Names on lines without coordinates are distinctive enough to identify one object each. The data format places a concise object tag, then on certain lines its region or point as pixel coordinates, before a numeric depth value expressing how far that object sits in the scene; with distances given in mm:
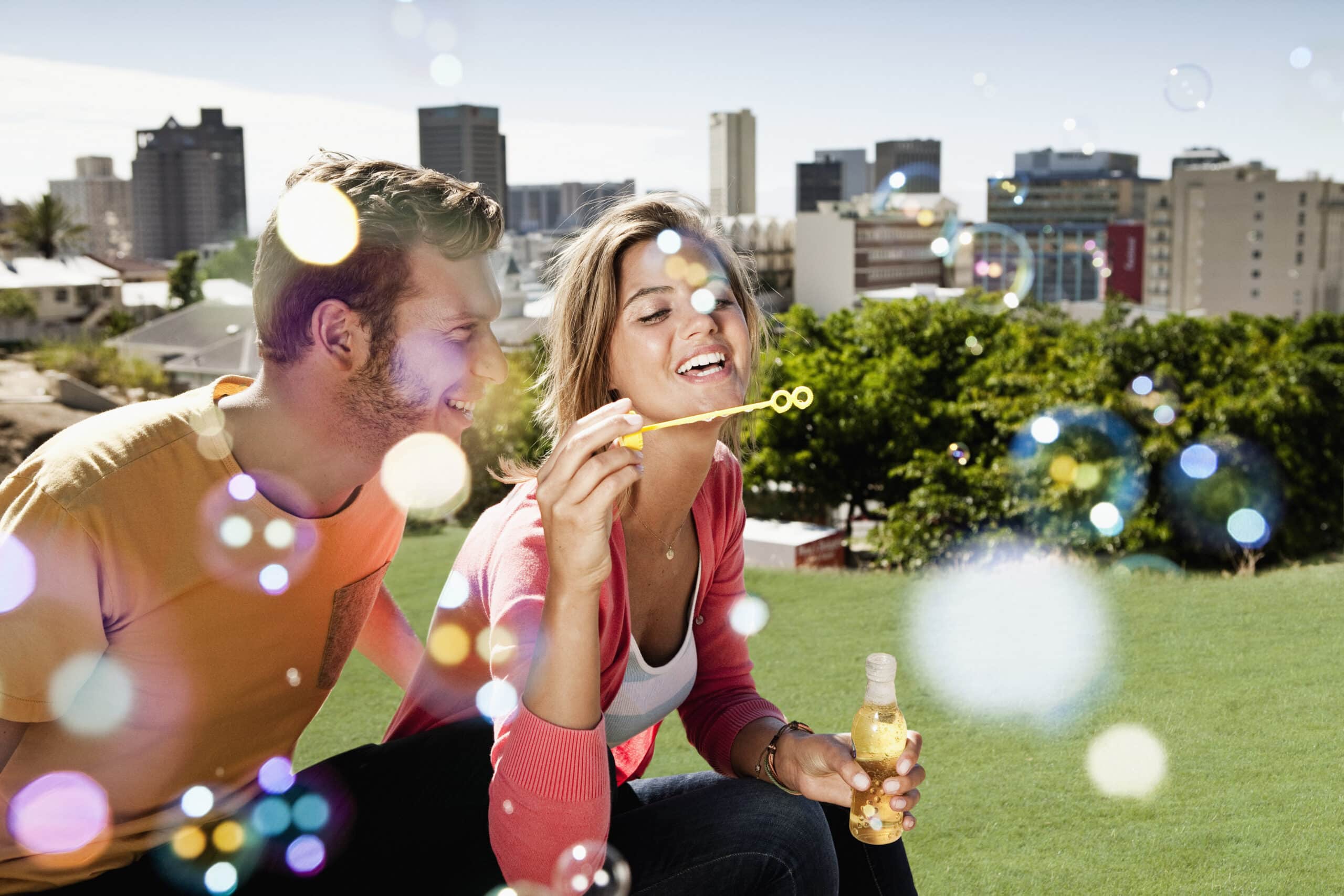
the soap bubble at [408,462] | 1715
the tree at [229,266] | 62312
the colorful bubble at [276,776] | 1640
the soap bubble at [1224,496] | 8453
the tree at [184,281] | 53156
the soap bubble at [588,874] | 1363
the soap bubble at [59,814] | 1369
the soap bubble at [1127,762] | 3086
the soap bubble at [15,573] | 1317
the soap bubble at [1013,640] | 3854
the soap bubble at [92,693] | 1358
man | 1367
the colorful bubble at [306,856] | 1568
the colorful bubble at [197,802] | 1543
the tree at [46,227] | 50500
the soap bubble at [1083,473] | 8633
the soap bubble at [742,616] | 2031
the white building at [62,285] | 43375
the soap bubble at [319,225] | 1586
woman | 1373
